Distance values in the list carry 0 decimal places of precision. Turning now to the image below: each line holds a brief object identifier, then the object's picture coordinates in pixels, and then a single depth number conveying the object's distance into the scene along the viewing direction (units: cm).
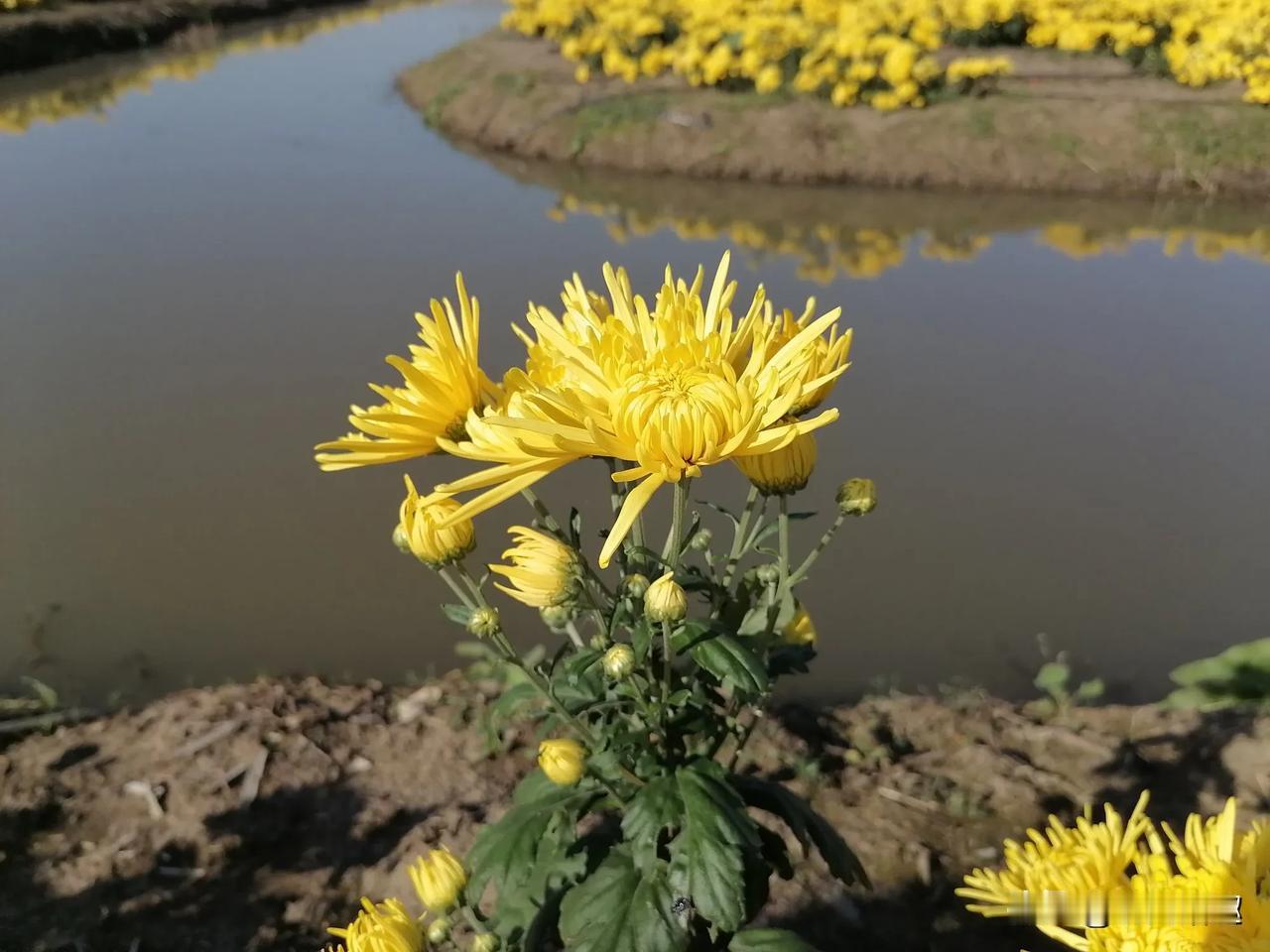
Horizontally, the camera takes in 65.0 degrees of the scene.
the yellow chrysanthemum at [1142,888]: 25
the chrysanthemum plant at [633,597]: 26
